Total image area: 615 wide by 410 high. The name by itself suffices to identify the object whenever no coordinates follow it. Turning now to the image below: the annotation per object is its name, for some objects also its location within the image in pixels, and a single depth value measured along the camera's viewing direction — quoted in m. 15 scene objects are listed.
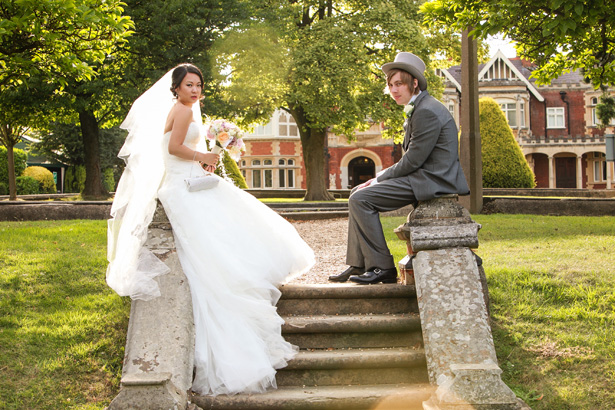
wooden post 13.51
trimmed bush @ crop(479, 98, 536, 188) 21.98
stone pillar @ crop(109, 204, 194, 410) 3.84
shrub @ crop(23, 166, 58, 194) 35.00
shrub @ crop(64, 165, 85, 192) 36.38
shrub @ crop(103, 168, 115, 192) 37.77
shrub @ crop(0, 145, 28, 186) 33.40
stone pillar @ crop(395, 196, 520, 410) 3.78
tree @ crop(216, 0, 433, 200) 21.39
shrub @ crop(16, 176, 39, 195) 32.66
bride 4.39
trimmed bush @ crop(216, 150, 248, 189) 27.09
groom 5.09
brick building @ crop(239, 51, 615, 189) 41.78
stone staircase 4.17
